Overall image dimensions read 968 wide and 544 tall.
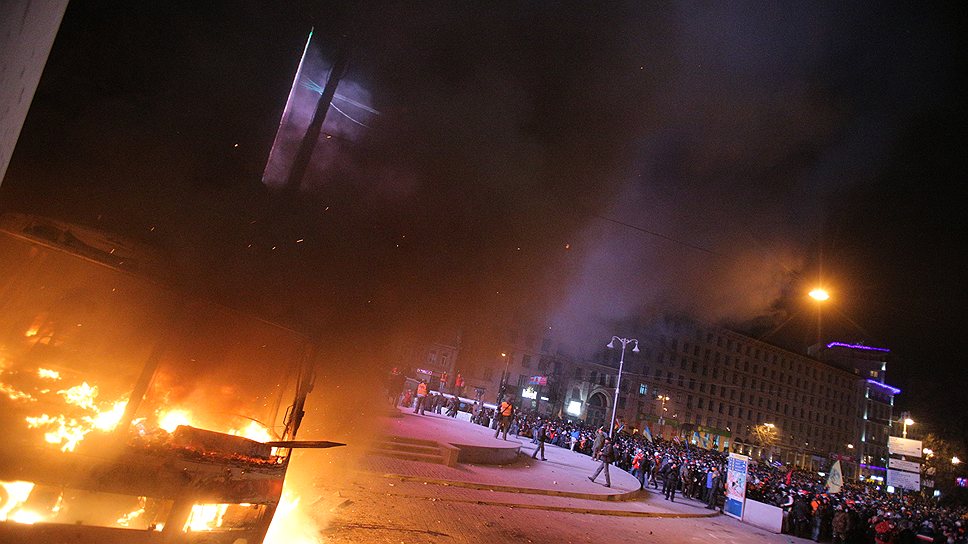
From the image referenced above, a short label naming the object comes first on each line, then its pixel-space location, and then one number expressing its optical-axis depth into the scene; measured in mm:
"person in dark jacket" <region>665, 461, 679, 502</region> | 15611
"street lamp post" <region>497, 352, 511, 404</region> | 51562
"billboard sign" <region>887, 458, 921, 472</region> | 22183
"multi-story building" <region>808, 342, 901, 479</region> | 79562
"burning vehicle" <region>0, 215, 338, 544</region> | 4004
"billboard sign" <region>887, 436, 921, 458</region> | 25422
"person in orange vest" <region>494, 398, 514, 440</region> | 17956
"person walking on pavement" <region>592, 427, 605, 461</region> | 16531
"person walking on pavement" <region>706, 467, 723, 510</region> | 16094
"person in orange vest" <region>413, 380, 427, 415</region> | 23011
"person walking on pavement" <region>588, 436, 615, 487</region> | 14352
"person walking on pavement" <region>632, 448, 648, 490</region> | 16062
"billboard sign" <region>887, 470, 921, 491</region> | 21156
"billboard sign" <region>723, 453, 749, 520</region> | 15384
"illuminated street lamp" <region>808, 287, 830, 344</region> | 11172
